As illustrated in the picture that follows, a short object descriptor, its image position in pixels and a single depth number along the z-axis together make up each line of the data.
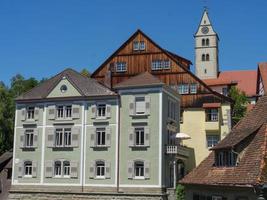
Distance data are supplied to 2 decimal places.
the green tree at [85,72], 74.62
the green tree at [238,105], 60.66
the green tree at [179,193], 47.59
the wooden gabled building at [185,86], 55.62
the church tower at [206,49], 109.13
